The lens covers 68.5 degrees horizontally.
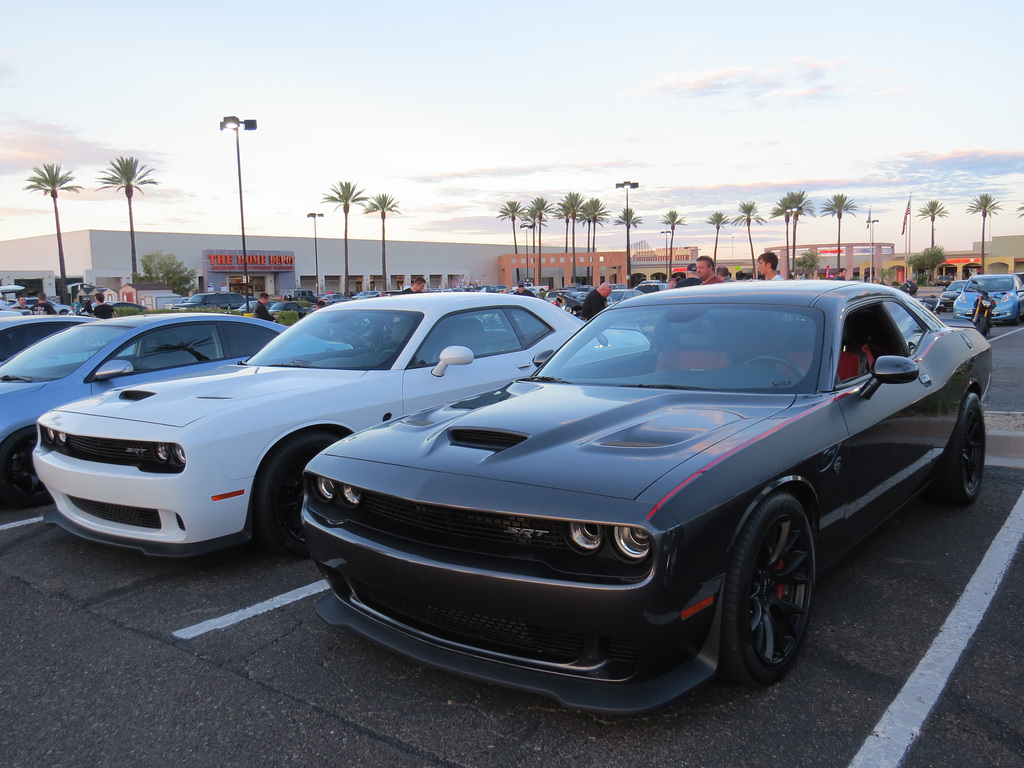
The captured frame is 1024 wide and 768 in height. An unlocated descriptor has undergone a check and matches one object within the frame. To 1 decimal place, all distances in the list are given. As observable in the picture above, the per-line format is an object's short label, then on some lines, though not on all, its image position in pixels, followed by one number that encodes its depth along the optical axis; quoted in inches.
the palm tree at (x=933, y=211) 4015.8
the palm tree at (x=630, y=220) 3336.4
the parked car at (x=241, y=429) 153.3
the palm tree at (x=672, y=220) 3683.6
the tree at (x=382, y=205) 2923.2
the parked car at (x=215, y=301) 1562.5
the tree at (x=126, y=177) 2145.3
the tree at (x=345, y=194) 2711.6
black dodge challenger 91.3
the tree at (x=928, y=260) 3617.1
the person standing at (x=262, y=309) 562.6
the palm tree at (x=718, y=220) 3922.2
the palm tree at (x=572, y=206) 3211.1
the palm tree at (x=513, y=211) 3612.2
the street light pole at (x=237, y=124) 1189.1
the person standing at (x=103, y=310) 475.2
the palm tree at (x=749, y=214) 3654.0
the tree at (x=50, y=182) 2177.7
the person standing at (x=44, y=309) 741.9
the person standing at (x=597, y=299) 465.2
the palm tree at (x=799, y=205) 3129.9
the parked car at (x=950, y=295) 815.2
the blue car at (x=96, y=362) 222.1
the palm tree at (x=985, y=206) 3597.4
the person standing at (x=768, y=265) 335.0
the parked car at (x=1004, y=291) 909.8
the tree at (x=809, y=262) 3932.1
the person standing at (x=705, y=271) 374.3
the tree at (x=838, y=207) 3326.8
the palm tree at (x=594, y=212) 3314.5
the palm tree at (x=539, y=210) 3378.4
